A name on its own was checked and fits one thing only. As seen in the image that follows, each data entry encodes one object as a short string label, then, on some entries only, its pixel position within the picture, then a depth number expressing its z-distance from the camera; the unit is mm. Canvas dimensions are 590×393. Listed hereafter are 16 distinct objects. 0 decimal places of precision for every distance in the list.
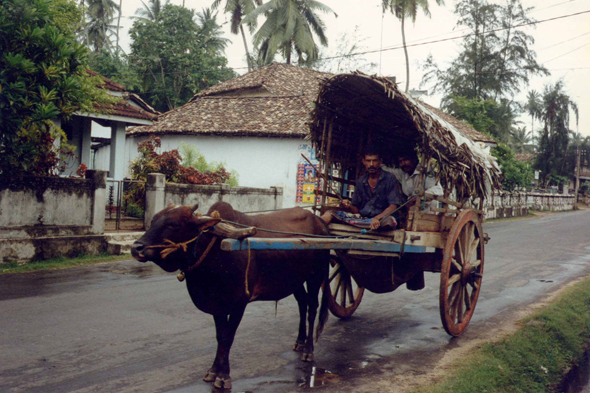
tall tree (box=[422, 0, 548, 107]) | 40469
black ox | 3998
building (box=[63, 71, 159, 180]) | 16703
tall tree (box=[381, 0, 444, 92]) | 29719
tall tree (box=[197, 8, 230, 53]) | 32312
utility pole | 52841
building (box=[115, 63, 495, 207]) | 20938
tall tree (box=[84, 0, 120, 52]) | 41938
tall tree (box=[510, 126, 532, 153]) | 57712
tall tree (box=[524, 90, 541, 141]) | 53688
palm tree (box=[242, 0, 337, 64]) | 29312
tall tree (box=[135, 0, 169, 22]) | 39031
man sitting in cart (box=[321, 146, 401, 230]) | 6027
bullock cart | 5777
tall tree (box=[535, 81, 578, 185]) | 51031
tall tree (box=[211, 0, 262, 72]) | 32500
